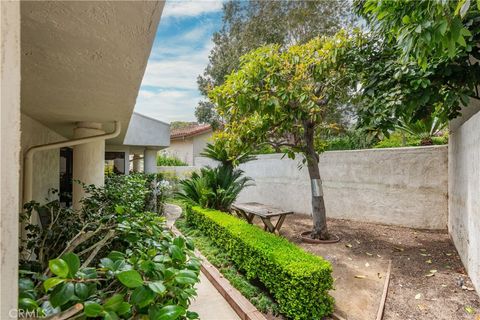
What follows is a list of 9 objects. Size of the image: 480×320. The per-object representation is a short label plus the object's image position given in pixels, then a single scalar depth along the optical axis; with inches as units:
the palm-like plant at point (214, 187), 346.6
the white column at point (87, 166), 203.2
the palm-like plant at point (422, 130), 345.1
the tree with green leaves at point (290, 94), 218.2
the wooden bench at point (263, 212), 274.4
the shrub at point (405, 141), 323.6
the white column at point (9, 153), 33.9
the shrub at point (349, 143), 385.7
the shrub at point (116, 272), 42.2
